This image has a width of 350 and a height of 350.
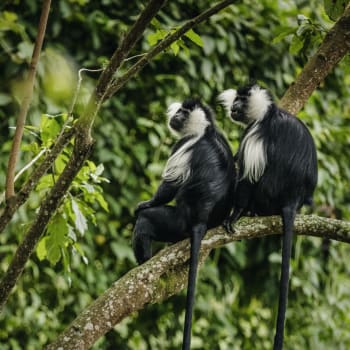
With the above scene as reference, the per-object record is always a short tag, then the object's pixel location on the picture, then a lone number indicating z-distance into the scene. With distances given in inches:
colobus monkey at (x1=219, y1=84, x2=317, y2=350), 635.0
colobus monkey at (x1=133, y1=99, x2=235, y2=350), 635.3
